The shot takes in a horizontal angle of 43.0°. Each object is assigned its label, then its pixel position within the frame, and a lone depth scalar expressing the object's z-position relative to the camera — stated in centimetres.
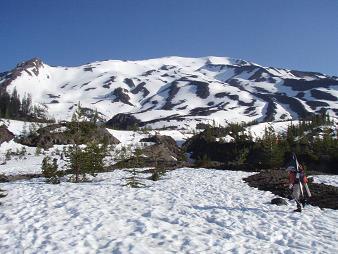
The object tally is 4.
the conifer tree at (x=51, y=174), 2461
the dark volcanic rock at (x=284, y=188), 1834
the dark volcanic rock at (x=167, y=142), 6201
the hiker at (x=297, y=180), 1686
